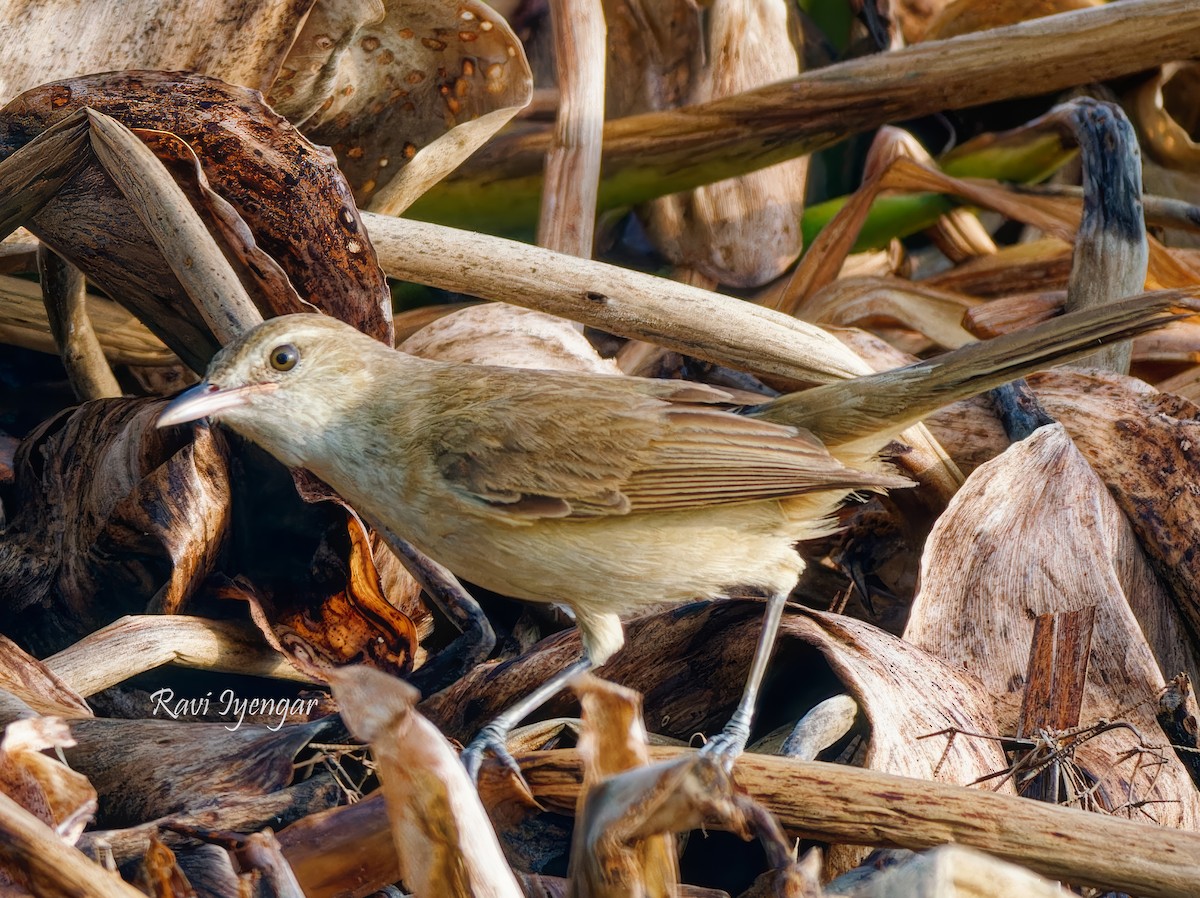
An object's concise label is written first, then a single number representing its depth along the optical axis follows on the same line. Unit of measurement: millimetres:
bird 3926
